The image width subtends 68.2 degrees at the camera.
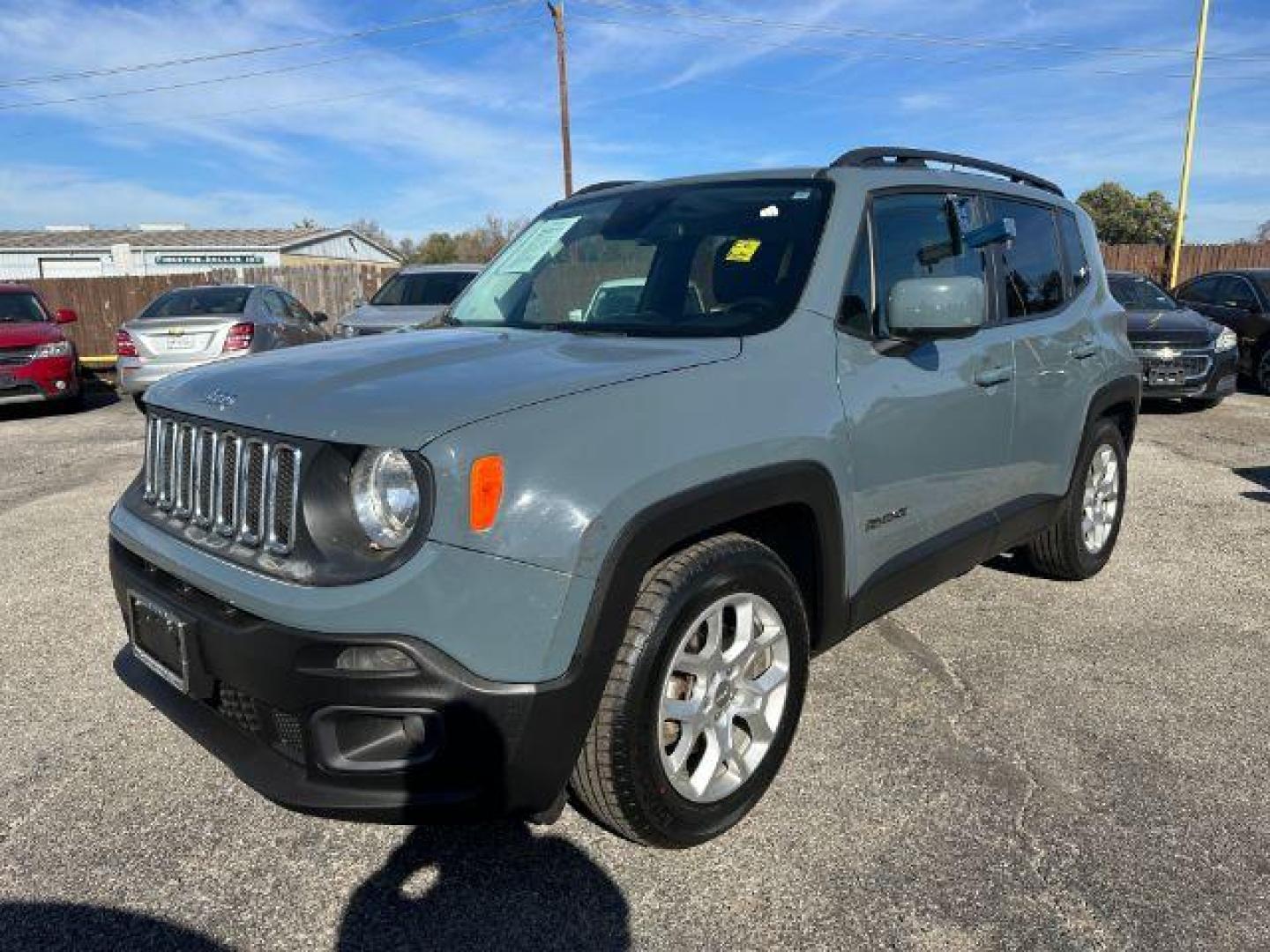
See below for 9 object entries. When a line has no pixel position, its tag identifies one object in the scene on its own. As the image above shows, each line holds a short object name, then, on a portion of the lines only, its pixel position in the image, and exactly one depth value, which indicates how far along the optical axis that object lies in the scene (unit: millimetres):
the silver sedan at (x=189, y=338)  10328
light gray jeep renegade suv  2004
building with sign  42906
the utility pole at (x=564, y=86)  23172
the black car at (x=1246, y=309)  12195
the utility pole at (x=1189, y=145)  21594
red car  10945
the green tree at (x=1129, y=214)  48031
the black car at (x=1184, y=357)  10352
